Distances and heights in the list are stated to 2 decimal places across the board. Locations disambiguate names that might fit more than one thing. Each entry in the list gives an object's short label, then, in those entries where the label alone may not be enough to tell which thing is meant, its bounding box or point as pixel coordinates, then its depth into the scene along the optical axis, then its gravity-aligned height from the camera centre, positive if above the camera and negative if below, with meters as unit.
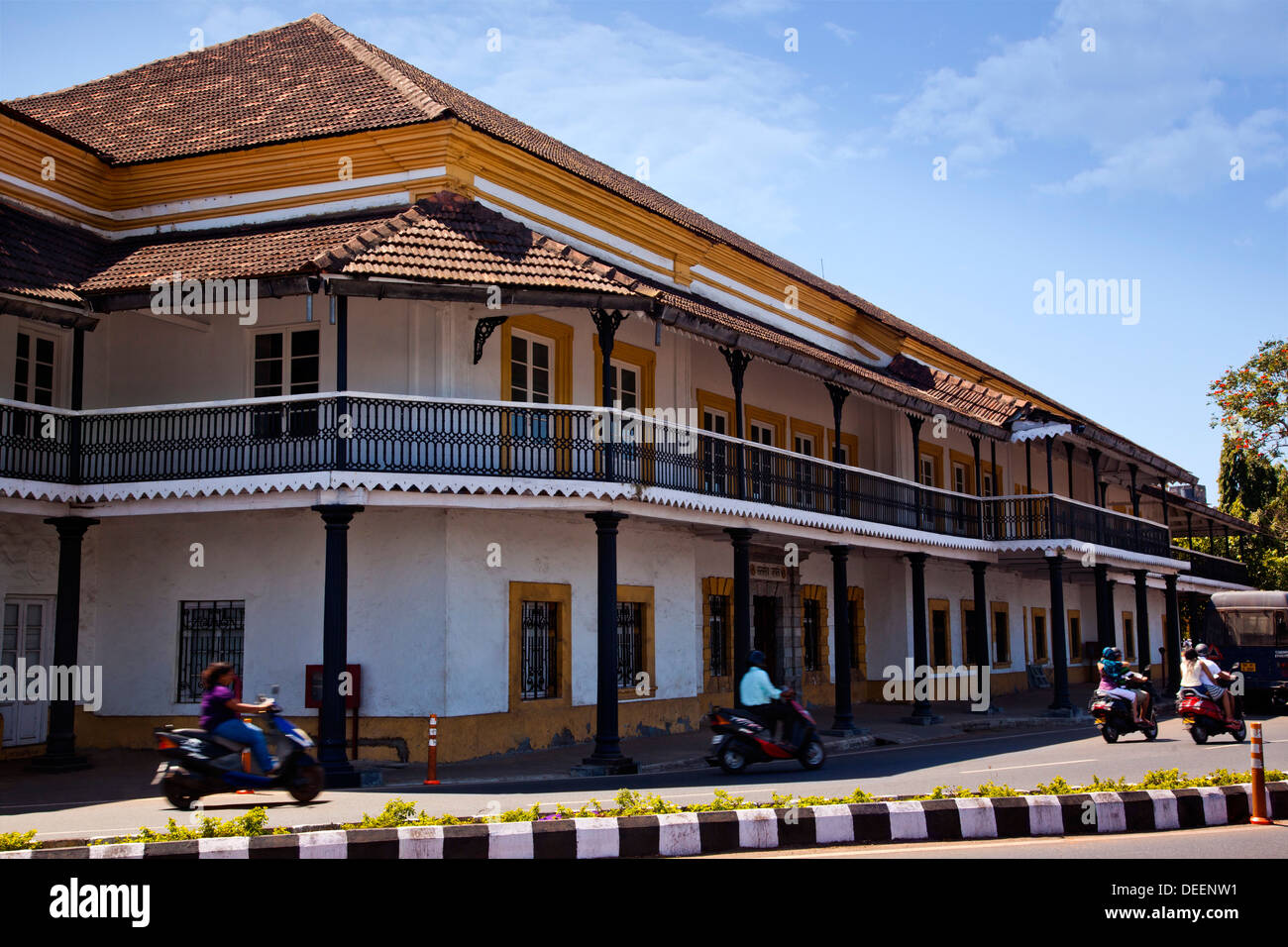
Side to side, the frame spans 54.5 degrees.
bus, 25.22 -0.54
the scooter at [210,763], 11.08 -1.20
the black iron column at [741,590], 18.45 +0.44
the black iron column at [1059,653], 24.72 -0.74
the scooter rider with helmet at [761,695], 15.10 -0.91
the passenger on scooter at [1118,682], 18.70 -1.01
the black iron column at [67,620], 15.48 +0.12
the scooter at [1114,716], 18.61 -1.51
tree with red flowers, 39.66 +6.82
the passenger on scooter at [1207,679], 18.23 -0.95
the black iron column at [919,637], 22.58 -0.35
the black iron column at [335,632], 13.92 -0.07
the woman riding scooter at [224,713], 11.15 -0.77
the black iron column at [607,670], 15.08 -0.58
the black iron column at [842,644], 20.11 -0.41
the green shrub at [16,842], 8.30 -1.41
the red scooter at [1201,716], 18.17 -1.48
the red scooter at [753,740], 14.89 -1.44
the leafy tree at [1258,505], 47.09 +4.13
